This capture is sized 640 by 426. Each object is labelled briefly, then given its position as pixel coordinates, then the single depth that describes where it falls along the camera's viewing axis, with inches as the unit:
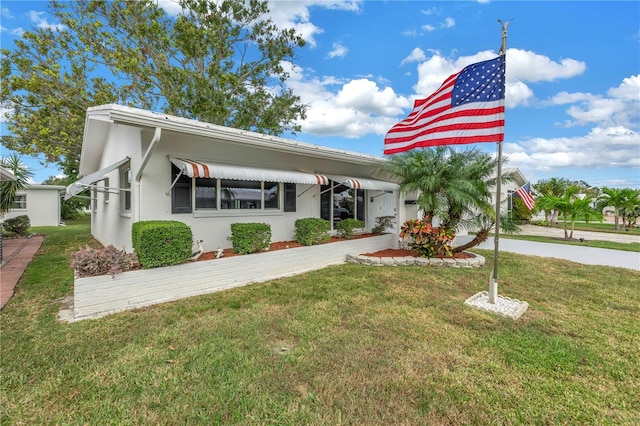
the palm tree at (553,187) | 1323.8
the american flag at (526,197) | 686.5
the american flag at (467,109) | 263.0
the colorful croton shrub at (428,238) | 458.9
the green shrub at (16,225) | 767.1
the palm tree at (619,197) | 936.3
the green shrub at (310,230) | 428.8
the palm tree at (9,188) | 599.4
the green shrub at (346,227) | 498.9
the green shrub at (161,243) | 273.1
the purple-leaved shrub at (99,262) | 248.5
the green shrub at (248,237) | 357.4
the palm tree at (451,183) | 460.1
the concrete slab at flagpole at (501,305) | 256.1
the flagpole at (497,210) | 264.9
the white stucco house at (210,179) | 322.0
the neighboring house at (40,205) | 1098.1
